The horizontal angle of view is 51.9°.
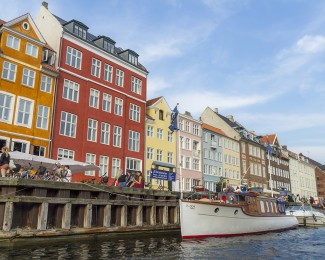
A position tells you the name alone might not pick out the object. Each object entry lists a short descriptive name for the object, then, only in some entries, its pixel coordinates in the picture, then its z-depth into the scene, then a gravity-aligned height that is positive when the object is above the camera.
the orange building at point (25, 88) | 25.77 +9.35
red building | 30.56 +10.47
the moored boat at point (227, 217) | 19.22 -0.55
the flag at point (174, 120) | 21.13 +5.42
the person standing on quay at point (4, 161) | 15.84 +2.03
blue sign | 23.64 +2.28
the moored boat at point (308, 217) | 35.56 -0.81
